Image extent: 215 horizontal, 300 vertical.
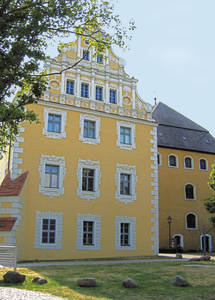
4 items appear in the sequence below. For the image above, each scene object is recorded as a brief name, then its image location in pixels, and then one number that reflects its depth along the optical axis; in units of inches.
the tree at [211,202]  1198.9
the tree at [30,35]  412.8
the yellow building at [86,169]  794.8
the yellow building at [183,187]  1310.3
